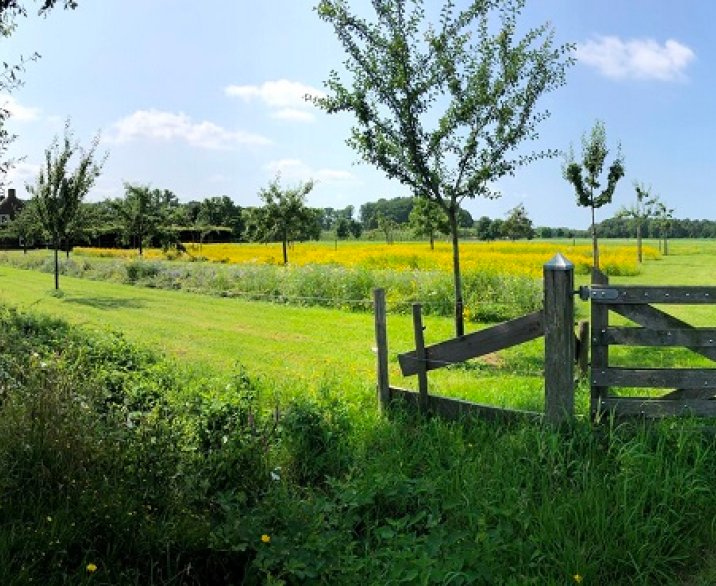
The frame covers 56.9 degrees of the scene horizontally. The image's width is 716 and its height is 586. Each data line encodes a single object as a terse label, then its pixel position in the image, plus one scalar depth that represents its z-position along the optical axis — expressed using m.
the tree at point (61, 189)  24.25
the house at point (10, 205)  88.12
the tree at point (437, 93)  11.55
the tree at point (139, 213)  43.66
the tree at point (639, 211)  48.72
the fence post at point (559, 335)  5.53
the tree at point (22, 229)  50.31
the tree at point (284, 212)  38.19
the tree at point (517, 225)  74.44
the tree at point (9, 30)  8.81
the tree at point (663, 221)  51.22
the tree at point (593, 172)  32.31
